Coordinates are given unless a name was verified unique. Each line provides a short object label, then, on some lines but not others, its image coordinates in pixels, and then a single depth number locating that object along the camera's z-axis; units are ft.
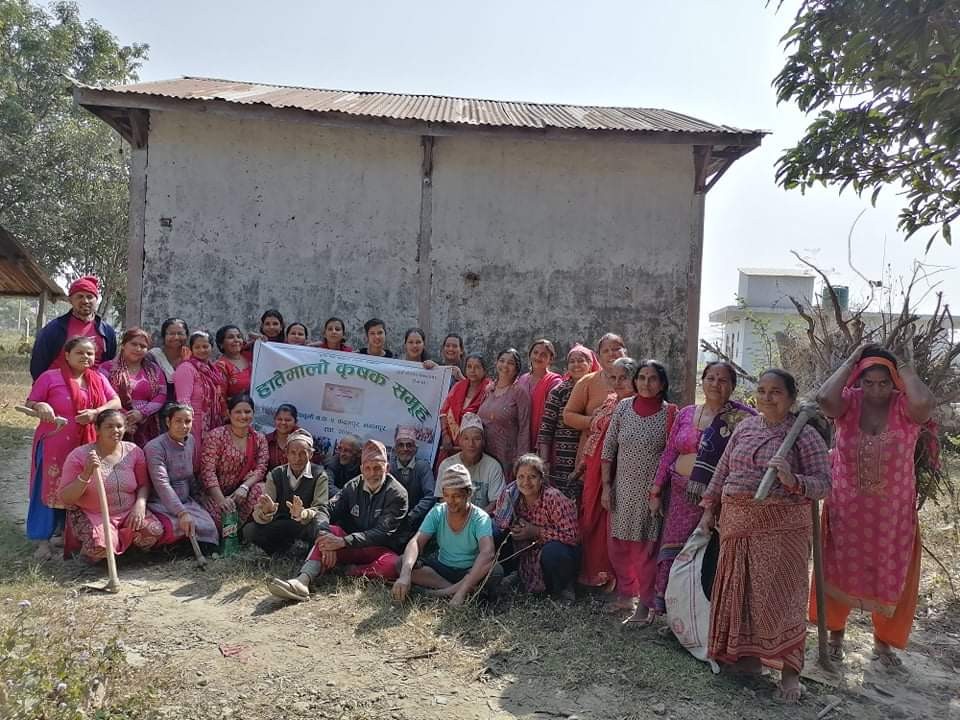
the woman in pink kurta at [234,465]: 16.69
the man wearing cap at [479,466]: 15.94
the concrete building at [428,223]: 23.03
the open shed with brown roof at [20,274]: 44.09
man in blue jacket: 16.31
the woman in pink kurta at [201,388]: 17.42
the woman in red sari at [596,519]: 15.10
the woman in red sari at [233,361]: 19.08
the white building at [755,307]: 77.41
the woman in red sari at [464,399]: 17.69
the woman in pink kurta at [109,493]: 15.08
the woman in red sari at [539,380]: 17.19
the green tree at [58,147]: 56.18
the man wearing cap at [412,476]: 16.16
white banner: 19.58
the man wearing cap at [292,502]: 15.76
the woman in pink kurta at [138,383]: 17.09
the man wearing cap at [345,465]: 17.75
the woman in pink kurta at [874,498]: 12.42
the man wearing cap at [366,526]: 14.90
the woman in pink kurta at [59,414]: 15.60
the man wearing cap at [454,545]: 14.17
